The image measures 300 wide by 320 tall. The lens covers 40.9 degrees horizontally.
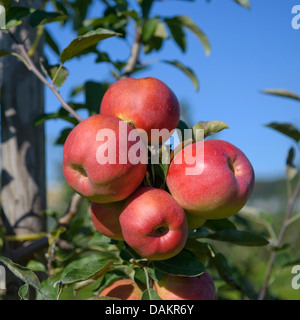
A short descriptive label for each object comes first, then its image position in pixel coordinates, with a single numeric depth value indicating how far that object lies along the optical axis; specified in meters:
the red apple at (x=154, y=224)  0.60
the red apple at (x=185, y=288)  0.73
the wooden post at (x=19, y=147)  1.18
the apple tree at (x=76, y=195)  0.71
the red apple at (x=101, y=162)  0.60
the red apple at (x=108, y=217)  0.66
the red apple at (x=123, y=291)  0.74
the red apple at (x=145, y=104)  0.69
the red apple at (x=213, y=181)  0.61
